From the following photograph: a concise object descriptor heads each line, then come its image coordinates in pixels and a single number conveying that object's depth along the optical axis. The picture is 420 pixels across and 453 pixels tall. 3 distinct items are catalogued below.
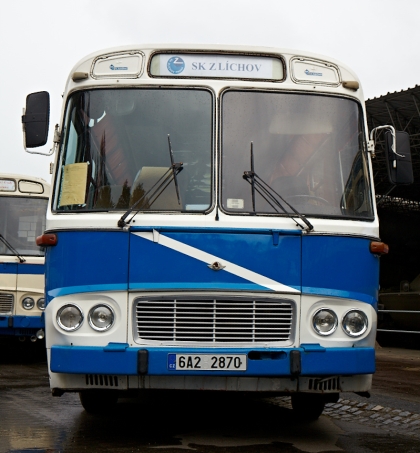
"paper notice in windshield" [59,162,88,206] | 6.99
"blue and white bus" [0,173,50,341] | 14.20
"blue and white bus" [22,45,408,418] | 6.45
